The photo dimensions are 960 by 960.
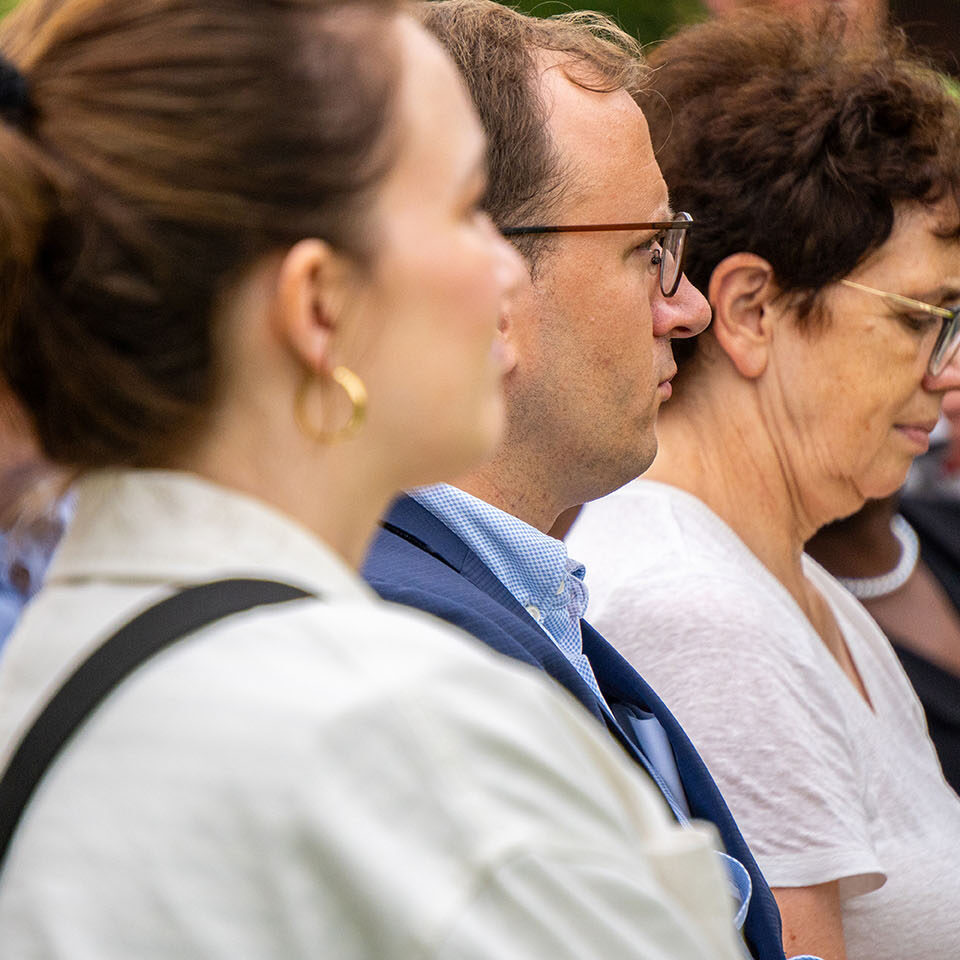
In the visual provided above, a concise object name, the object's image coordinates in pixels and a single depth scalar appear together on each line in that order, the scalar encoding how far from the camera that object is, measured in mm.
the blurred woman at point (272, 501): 2213
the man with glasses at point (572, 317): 3227
